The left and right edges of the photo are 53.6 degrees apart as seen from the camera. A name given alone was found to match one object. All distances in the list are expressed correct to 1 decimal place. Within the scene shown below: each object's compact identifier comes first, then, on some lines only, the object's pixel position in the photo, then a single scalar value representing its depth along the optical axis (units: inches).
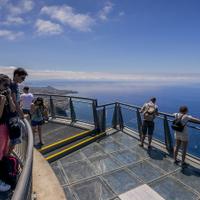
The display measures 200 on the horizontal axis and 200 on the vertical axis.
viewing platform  194.9
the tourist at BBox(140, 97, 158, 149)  281.3
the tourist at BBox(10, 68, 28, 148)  115.6
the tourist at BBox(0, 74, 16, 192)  107.1
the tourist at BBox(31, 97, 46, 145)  257.0
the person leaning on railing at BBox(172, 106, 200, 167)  233.5
